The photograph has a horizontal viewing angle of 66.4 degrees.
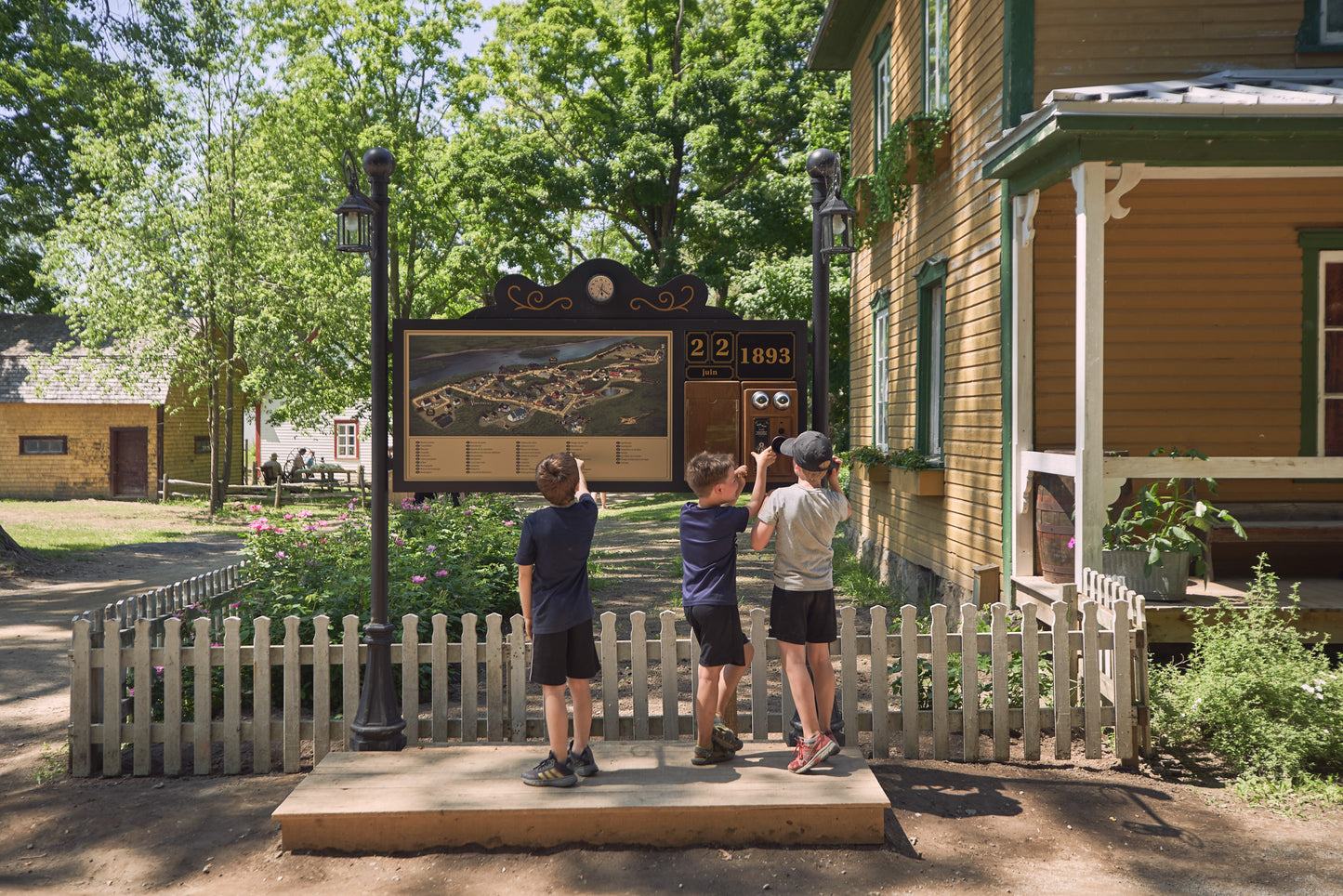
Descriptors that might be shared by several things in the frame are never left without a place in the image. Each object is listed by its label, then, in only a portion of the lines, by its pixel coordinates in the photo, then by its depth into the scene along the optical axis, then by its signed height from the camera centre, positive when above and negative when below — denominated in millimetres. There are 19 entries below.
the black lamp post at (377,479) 5250 -105
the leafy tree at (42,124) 25828 +9771
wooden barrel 7125 -473
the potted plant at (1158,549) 6211 -556
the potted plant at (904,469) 9961 -107
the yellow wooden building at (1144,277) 7750 +1486
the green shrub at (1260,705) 5086 -1269
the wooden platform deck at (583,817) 4281 -1498
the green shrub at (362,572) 6930 -857
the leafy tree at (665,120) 26875 +9310
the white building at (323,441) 43000 +744
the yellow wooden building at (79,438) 30547 +622
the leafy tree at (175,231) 23641 +5272
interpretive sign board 5773 +419
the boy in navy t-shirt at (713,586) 4637 -575
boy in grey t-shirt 4703 -516
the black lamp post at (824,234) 5344 +1188
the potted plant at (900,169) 10102 +3072
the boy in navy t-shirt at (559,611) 4559 -682
